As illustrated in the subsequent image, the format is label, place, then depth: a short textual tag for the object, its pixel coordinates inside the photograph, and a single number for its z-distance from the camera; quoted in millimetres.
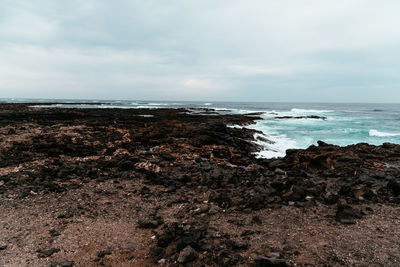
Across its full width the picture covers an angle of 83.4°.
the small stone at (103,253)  4107
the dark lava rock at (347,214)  5074
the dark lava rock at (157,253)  4020
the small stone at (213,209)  5723
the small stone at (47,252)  4038
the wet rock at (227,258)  3822
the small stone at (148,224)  5090
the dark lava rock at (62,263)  3777
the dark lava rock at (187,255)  3865
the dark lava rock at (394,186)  6771
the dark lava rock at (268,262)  3621
